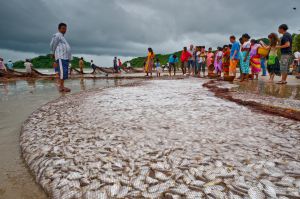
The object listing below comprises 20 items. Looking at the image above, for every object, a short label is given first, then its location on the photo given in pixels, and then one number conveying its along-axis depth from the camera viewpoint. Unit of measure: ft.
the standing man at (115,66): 113.74
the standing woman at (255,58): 39.32
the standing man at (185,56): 58.13
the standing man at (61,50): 29.45
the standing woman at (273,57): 34.42
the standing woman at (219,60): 51.37
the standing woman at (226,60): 44.57
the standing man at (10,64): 89.75
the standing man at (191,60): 57.52
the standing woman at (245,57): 36.23
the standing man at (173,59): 65.29
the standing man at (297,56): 53.47
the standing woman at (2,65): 75.87
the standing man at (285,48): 29.14
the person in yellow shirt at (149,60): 60.70
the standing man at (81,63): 100.18
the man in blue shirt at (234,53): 37.63
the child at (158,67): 74.33
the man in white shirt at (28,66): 79.25
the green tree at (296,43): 141.14
